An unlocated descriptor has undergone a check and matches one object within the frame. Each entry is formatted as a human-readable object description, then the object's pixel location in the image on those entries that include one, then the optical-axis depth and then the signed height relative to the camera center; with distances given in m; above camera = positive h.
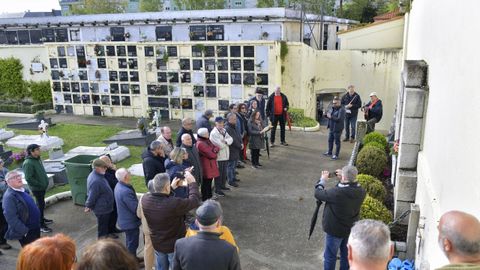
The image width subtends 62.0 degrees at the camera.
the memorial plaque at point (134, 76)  14.36 -0.56
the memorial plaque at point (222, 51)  12.73 +0.26
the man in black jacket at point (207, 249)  3.20 -1.51
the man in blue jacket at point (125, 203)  4.92 -1.73
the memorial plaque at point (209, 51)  12.96 +0.27
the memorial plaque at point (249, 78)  12.58 -0.59
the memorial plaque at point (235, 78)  12.74 -0.59
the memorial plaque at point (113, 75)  14.70 -0.53
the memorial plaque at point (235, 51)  12.61 +0.25
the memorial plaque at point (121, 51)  14.31 +0.33
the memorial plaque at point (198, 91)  13.61 -1.06
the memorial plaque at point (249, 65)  12.51 -0.18
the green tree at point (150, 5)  36.02 +4.96
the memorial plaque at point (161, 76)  14.03 -0.57
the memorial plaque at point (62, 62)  15.36 -0.04
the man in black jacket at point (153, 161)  5.87 -1.46
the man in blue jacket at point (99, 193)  5.39 -1.77
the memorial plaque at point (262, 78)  12.43 -0.59
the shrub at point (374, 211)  5.31 -2.03
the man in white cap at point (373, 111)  9.55 -1.26
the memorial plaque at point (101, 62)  14.68 -0.07
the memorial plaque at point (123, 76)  14.50 -0.56
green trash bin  6.92 -2.04
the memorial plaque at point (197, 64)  13.35 -0.15
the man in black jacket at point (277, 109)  9.79 -1.22
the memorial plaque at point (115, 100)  14.99 -1.46
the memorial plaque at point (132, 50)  14.20 +0.36
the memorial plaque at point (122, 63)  14.41 -0.09
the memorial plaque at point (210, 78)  13.22 -0.61
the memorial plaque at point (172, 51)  13.66 +0.30
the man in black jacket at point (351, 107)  9.88 -1.20
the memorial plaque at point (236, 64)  12.67 -0.15
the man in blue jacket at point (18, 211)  5.00 -1.86
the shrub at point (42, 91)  17.27 -1.27
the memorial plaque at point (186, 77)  13.68 -0.59
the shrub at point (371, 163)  7.04 -1.82
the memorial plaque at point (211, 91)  13.37 -1.04
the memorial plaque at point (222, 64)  12.88 -0.15
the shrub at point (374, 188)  6.02 -1.94
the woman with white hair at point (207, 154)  6.68 -1.57
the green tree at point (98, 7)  32.69 +4.41
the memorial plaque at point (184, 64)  13.60 -0.14
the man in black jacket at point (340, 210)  4.34 -1.66
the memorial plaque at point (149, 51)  13.96 +0.31
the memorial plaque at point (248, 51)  12.38 +0.25
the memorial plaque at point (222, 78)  13.02 -0.60
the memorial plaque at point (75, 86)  15.45 -0.98
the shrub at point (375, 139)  8.16 -1.64
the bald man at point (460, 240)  1.91 -0.88
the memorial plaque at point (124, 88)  14.67 -1.00
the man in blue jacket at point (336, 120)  8.82 -1.36
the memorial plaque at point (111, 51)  14.50 +0.34
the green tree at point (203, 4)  31.75 +4.37
